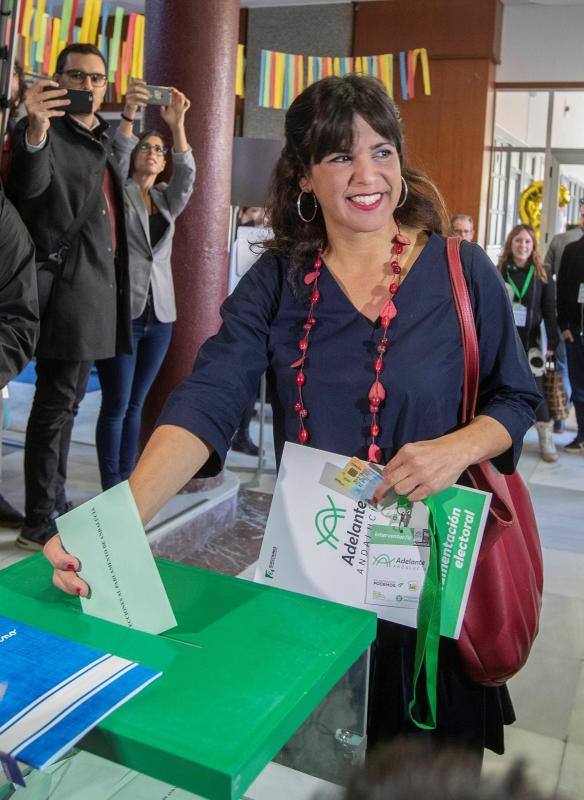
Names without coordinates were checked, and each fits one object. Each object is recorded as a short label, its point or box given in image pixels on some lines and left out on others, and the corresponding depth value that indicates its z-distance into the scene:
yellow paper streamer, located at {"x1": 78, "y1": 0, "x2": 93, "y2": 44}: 6.34
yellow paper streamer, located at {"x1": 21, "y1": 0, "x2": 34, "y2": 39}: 6.74
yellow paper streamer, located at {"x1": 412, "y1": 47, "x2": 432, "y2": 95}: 8.69
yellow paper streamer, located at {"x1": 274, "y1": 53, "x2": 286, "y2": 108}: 8.47
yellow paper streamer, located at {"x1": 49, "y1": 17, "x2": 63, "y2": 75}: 7.44
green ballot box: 0.76
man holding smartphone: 3.16
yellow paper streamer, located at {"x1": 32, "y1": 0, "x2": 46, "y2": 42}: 7.01
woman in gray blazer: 3.71
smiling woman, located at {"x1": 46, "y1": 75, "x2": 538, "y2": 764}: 1.42
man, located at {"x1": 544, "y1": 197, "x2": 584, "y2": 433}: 7.38
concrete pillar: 3.91
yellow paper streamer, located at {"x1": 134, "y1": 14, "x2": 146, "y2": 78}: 8.20
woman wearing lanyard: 5.98
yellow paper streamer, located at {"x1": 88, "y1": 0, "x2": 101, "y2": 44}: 6.62
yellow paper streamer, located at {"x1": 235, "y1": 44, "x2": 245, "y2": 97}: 9.14
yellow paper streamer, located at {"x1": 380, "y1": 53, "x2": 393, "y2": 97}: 8.70
